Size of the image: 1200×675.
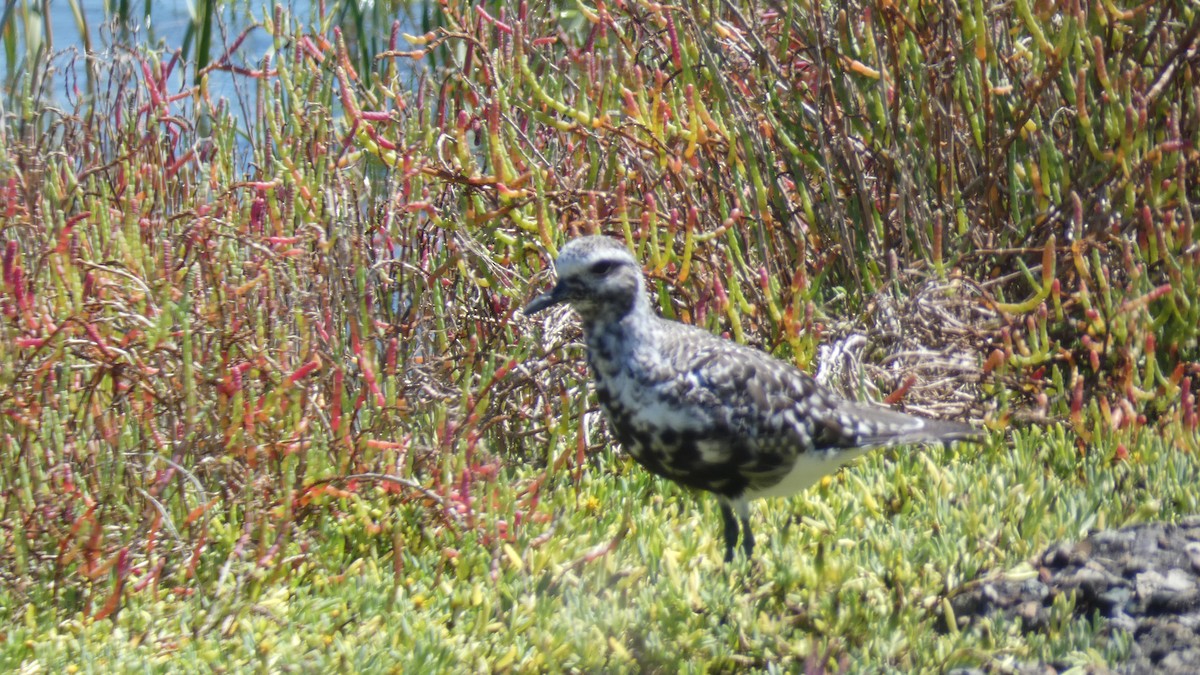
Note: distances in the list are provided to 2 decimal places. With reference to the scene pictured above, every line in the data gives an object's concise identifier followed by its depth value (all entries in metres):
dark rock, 7.19
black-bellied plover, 8.00
